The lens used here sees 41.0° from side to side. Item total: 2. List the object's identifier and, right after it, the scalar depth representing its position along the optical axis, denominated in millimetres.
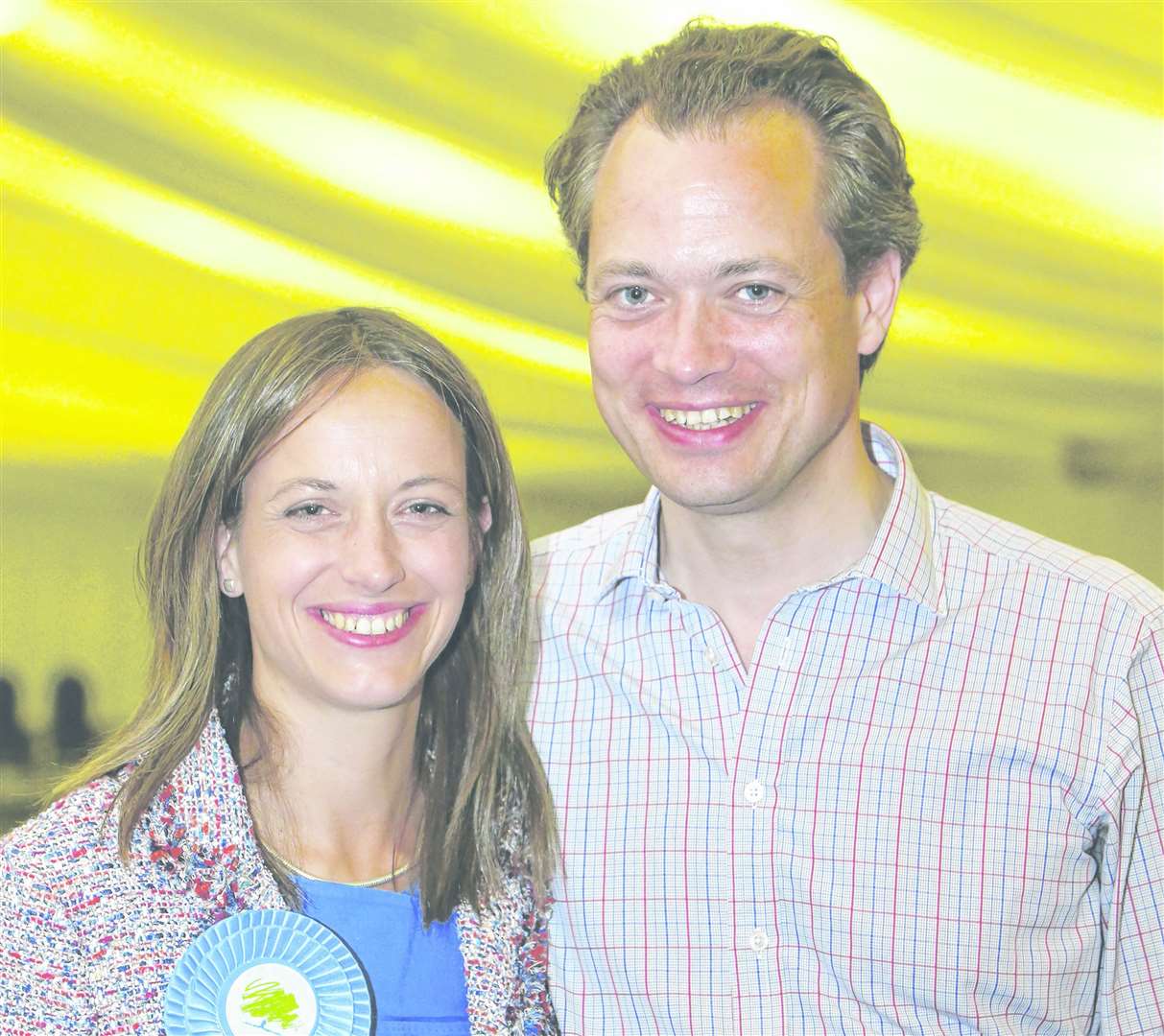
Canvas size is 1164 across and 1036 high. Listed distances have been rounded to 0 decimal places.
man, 1802
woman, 1696
